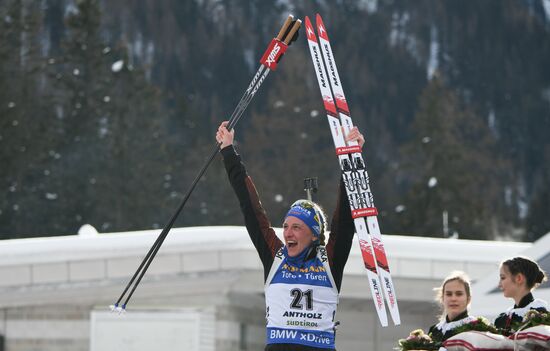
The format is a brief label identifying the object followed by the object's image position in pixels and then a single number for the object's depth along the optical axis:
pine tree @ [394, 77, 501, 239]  87.19
